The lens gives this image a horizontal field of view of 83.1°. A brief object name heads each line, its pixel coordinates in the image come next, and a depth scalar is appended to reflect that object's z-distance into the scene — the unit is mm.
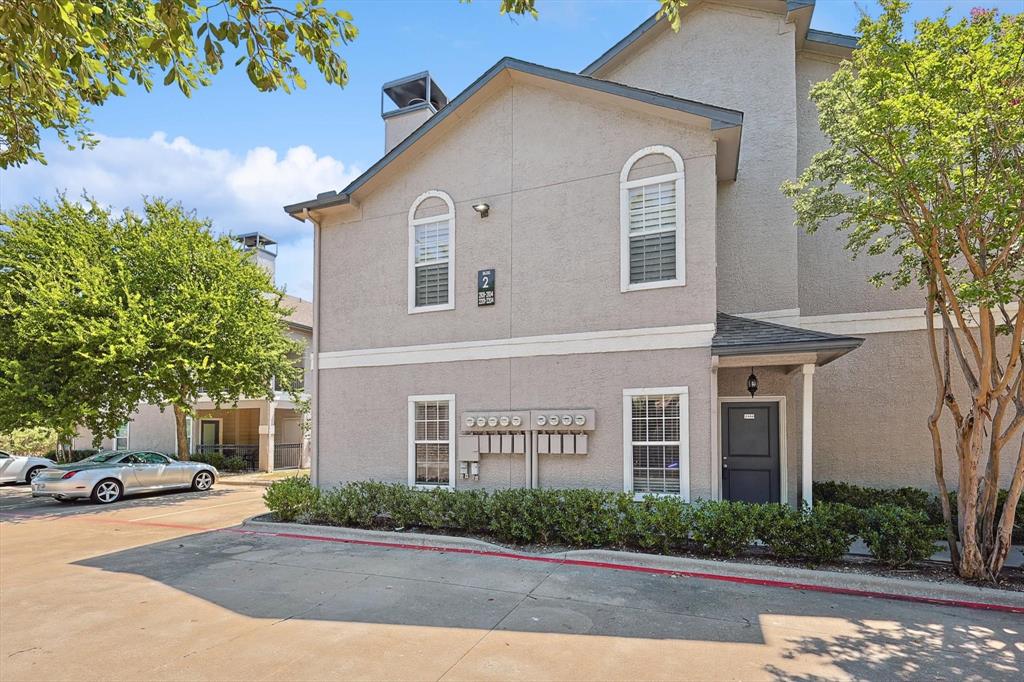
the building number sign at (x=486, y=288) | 10539
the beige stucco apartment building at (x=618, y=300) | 9156
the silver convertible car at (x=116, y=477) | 15148
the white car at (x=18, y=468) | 20547
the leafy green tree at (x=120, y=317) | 15109
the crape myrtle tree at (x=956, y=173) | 6613
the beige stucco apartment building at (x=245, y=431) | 23750
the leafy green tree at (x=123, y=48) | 4594
